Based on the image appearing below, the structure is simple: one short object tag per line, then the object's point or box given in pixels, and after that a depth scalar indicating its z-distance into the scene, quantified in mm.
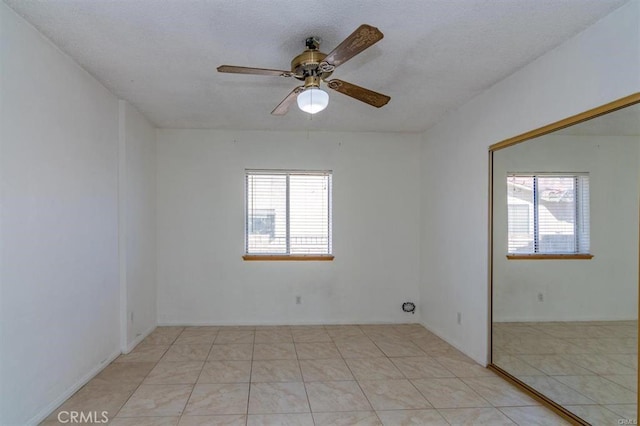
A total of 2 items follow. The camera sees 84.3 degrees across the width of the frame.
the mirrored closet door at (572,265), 2012
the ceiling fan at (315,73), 1946
